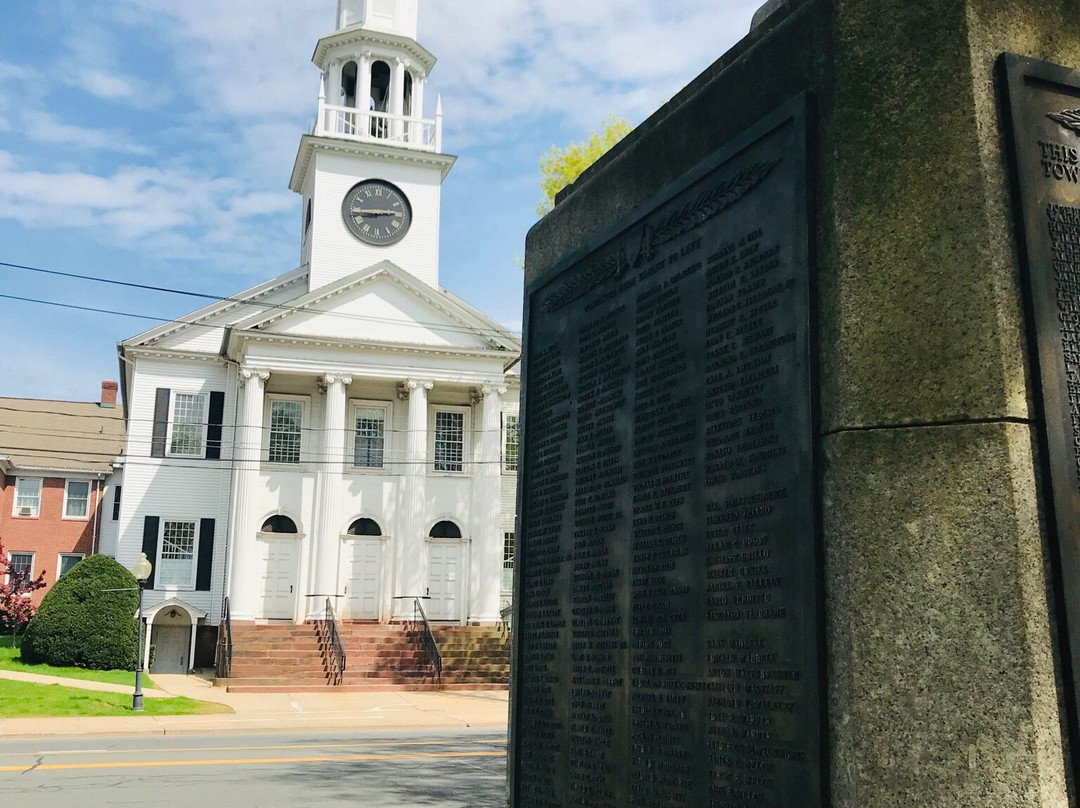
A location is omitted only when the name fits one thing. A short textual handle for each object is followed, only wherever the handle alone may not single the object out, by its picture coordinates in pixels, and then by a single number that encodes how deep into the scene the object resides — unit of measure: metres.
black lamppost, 23.47
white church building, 35.97
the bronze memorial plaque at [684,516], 3.60
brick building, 50.06
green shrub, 31.05
